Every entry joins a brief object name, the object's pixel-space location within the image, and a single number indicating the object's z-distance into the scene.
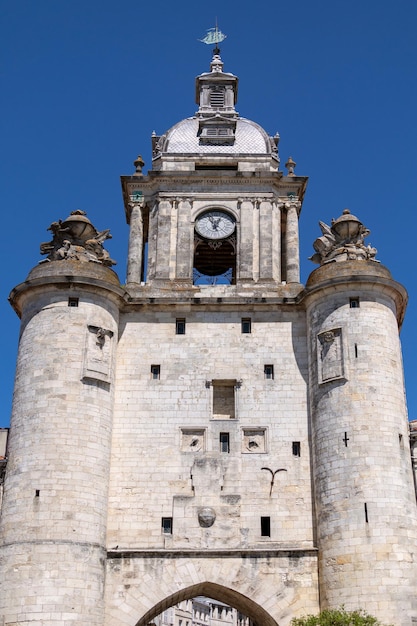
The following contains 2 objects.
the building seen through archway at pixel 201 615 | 58.00
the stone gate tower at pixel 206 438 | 26.14
